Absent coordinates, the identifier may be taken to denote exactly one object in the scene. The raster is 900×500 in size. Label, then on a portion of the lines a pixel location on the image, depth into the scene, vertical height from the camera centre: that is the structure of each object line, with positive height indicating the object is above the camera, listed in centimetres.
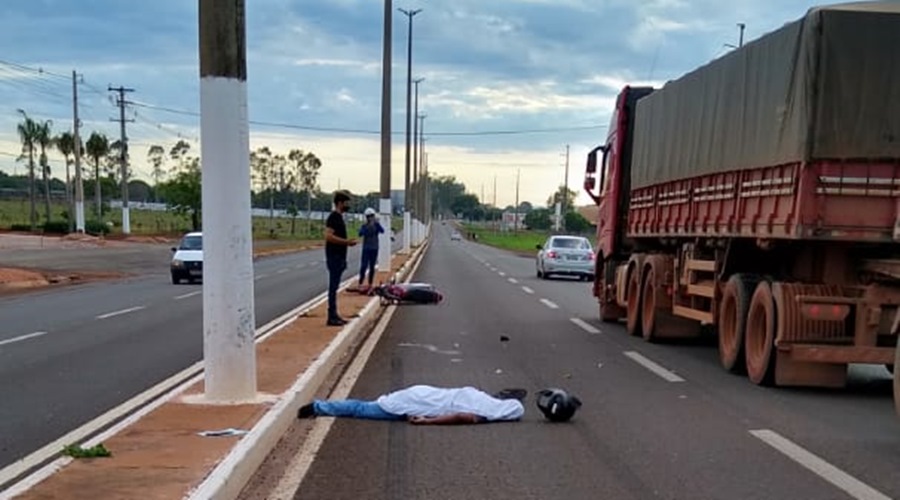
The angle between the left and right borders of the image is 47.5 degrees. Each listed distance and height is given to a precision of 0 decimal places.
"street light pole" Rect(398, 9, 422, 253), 5581 -129
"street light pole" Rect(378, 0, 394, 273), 3297 +112
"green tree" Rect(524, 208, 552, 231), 16750 -654
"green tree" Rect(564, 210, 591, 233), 12506 -532
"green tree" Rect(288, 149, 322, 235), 13112 +56
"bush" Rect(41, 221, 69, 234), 7922 -482
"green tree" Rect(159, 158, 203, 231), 9126 -205
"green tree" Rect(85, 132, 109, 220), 9269 +188
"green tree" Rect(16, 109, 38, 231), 8769 +254
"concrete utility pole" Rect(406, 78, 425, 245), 6700 +68
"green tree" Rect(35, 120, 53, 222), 8844 +237
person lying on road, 890 -204
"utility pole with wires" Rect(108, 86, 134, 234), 7304 +108
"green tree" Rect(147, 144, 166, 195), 12244 +93
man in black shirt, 1526 -107
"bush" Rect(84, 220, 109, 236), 7806 -472
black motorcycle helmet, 885 -195
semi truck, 980 -10
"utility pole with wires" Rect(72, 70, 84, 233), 6943 -59
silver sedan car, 3459 -262
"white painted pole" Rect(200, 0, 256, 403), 842 -25
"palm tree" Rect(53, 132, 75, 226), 8781 +189
